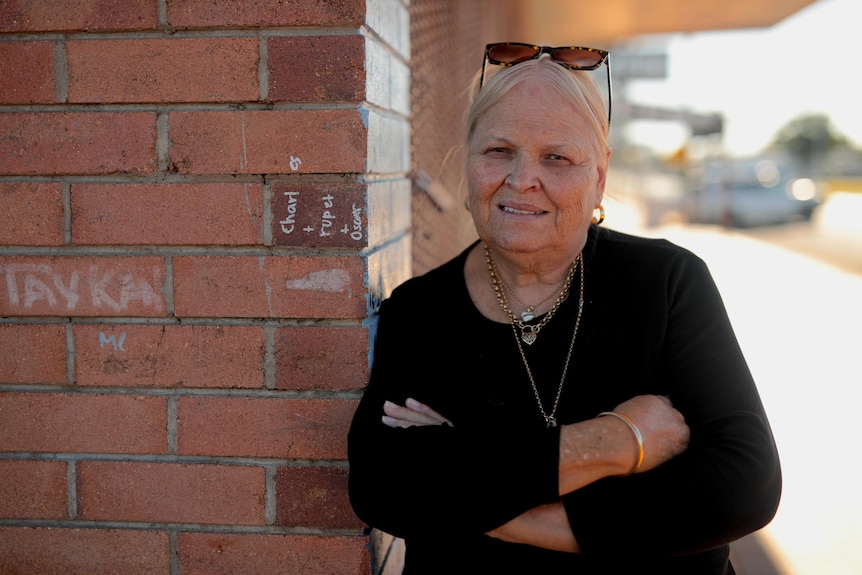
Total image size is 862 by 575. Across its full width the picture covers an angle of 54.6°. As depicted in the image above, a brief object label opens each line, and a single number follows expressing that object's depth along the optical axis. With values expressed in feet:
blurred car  78.12
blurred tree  201.46
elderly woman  5.03
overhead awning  25.68
